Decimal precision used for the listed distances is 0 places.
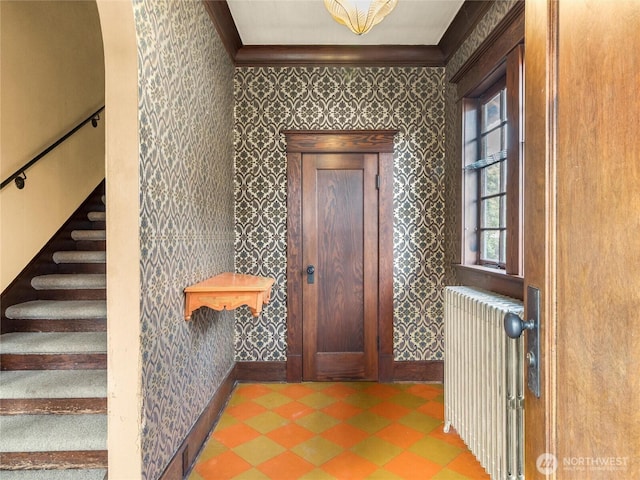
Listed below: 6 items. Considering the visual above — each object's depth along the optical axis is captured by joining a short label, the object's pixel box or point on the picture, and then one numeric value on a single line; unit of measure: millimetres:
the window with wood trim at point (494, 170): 2113
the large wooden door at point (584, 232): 588
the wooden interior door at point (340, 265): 3379
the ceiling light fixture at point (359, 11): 2092
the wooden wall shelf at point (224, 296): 2092
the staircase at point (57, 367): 1719
